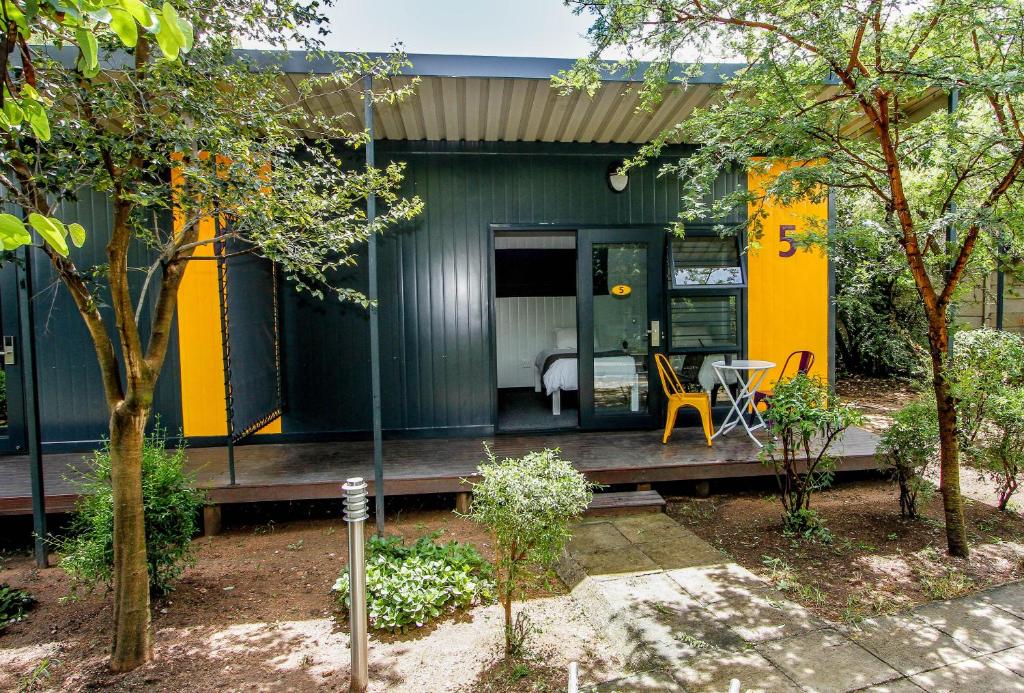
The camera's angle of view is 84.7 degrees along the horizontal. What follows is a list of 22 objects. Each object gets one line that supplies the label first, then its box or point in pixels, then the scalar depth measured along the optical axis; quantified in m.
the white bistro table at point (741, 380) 4.99
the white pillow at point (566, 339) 8.51
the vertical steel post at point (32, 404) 3.37
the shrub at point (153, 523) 2.70
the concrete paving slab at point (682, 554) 3.10
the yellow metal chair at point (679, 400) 4.93
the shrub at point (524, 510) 2.29
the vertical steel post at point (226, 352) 3.86
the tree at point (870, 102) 2.96
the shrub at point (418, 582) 2.73
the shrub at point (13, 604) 2.88
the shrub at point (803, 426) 3.31
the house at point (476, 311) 5.17
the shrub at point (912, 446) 3.60
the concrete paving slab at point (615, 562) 3.02
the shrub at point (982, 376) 3.51
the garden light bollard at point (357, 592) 2.27
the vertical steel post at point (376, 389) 3.50
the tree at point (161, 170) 2.19
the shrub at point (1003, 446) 3.51
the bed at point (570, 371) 5.61
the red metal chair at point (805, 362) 4.96
